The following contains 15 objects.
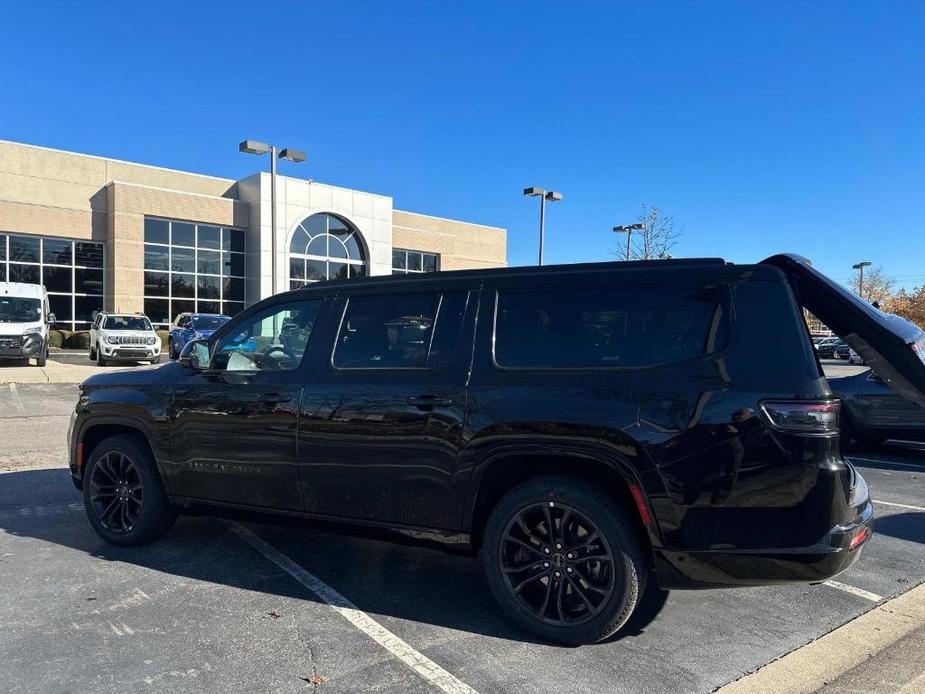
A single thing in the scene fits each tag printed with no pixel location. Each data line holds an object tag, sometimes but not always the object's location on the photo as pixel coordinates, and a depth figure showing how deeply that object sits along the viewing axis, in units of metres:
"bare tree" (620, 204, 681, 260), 22.62
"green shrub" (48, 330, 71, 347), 28.22
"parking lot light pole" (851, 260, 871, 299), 52.50
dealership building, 28.48
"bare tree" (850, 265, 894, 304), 58.40
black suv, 3.12
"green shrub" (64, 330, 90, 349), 28.55
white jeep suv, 21.16
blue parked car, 22.67
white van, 19.64
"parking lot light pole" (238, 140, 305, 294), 20.88
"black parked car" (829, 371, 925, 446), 8.88
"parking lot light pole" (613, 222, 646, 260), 22.80
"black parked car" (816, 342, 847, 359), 42.19
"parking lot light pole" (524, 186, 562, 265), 23.98
